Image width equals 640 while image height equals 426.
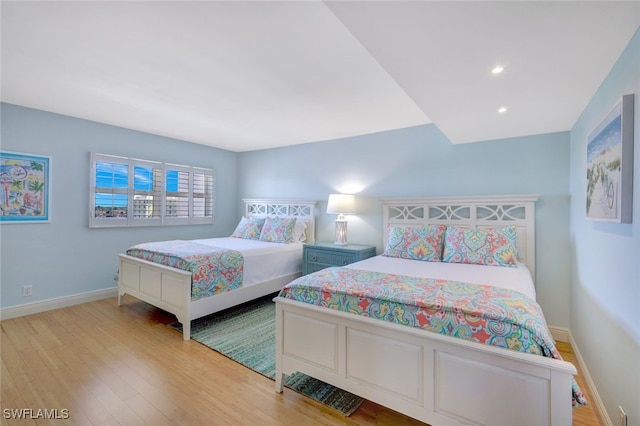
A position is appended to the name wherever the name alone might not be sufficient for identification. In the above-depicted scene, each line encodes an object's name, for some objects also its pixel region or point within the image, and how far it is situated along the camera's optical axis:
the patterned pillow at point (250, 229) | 4.59
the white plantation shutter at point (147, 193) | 3.91
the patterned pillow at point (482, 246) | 2.69
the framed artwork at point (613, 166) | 1.36
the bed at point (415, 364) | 1.29
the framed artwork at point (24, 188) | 3.21
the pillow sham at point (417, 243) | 2.99
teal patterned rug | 1.98
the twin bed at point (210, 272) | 2.91
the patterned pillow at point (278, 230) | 4.34
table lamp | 3.95
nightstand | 3.68
